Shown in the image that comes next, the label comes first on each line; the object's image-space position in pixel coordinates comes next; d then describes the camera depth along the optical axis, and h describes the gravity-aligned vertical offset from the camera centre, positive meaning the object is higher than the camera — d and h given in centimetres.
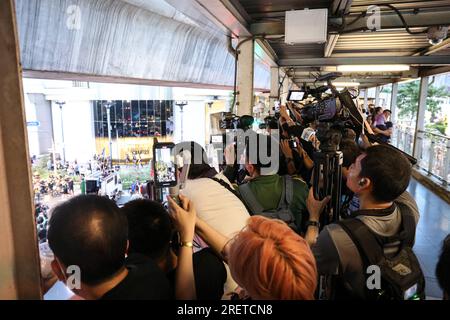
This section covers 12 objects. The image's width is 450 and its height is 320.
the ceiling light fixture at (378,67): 546 +79
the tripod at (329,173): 164 -33
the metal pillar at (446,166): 578 -101
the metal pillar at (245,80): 371 +38
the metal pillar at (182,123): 868 -35
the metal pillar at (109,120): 863 -29
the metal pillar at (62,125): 536 -31
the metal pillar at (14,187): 92 -24
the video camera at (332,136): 165 -14
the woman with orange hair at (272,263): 82 -41
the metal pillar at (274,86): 626 +51
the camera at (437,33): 328 +83
